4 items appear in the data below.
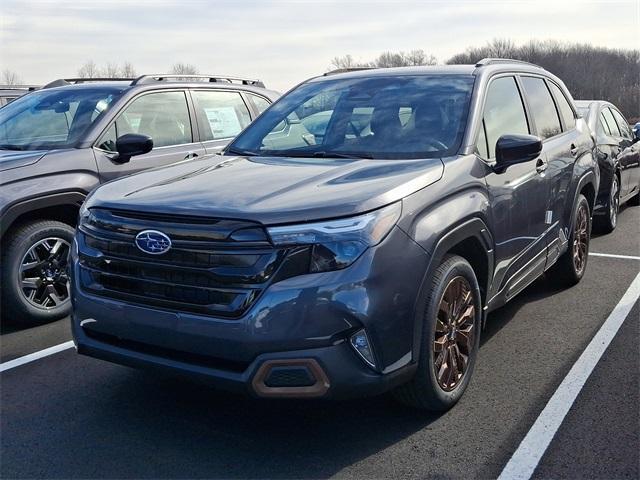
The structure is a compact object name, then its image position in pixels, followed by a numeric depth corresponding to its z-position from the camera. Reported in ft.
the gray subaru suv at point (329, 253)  9.59
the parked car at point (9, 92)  39.08
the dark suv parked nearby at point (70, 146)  16.51
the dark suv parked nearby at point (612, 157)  27.30
